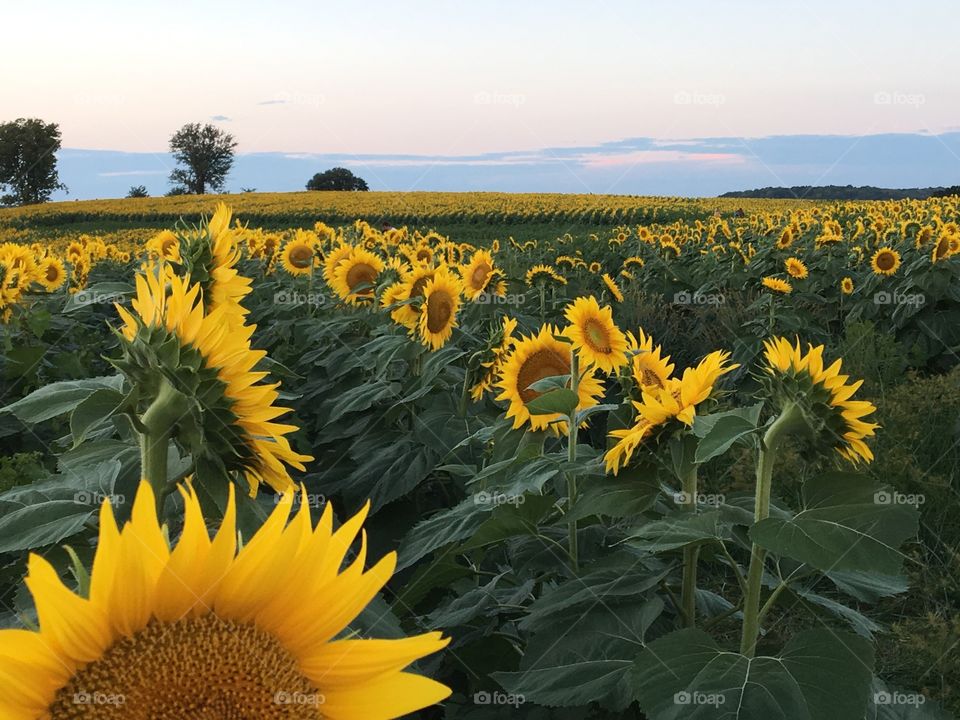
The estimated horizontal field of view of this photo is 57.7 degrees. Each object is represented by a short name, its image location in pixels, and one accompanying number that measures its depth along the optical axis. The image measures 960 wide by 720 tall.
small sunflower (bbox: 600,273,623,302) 5.72
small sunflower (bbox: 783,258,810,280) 7.53
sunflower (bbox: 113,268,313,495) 1.12
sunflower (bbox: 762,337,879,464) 1.56
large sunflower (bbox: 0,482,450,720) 0.73
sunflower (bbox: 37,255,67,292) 6.49
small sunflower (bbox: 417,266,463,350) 3.88
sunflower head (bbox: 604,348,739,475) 1.71
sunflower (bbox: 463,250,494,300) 4.75
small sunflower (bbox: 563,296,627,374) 2.84
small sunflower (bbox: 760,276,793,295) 6.53
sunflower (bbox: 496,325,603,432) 2.77
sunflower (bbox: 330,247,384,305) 5.27
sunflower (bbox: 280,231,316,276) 6.29
